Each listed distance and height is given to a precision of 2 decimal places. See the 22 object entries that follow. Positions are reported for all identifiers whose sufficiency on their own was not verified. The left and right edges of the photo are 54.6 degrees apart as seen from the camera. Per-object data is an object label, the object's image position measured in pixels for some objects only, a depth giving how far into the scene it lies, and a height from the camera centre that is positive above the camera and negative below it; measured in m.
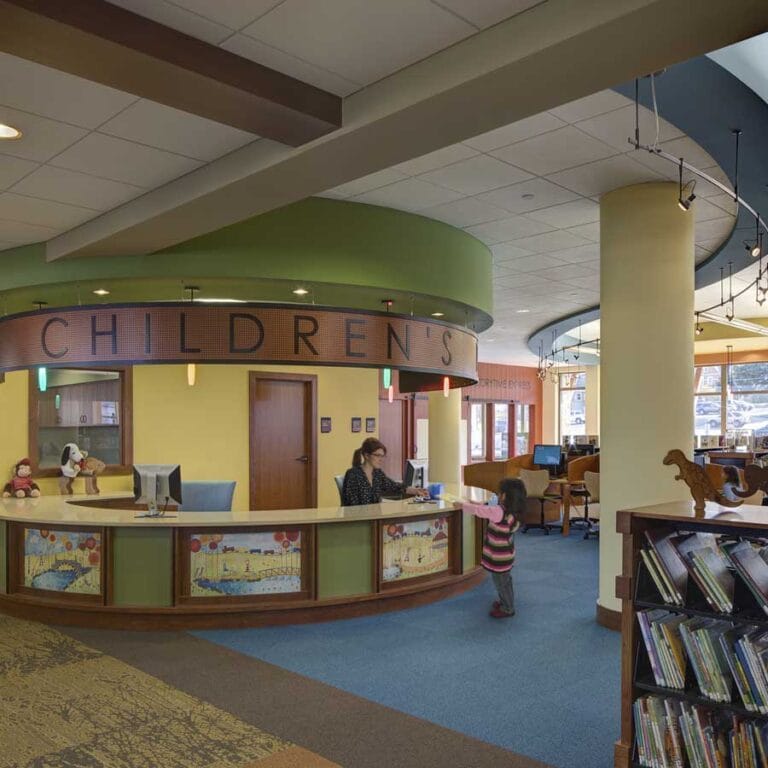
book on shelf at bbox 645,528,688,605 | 3.17 -0.68
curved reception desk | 5.95 -1.29
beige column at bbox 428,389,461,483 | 12.94 -0.56
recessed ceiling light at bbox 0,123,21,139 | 4.06 +1.55
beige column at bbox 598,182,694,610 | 5.67 +0.41
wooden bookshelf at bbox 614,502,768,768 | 3.10 -0.80
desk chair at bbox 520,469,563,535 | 11.09 -1.16
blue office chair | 7.87 -0.92
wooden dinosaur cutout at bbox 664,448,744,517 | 3.26 -0.34
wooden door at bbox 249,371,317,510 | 10.36 -0.44
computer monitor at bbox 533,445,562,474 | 12.25 -0.78
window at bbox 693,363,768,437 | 17.84 +0.24
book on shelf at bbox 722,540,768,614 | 2.94 -0.65
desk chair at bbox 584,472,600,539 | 10.49 -1.25
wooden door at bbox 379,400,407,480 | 14.85 -0.51
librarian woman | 7.10 -0.68
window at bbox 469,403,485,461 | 19.91 -0.61
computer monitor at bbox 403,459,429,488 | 7.44 -0.66
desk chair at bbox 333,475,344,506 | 7.37 -0.83
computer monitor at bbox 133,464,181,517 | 6.46 -0.65
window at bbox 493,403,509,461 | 20.76 -0.62
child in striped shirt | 6.16 -1.16
